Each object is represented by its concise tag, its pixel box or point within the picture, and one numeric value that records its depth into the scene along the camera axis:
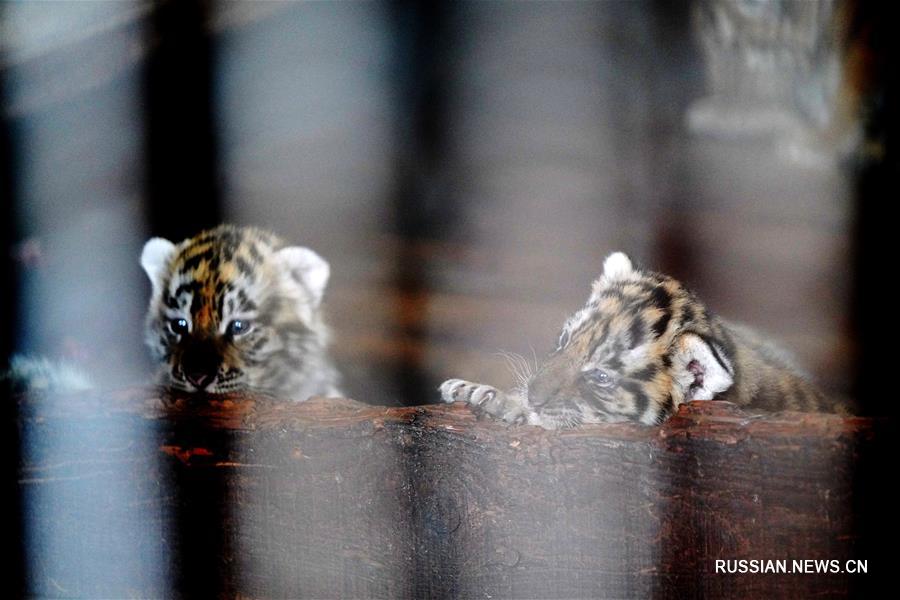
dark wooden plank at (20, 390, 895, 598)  4.07
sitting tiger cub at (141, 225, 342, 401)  4.27
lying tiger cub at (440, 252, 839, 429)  4.12
